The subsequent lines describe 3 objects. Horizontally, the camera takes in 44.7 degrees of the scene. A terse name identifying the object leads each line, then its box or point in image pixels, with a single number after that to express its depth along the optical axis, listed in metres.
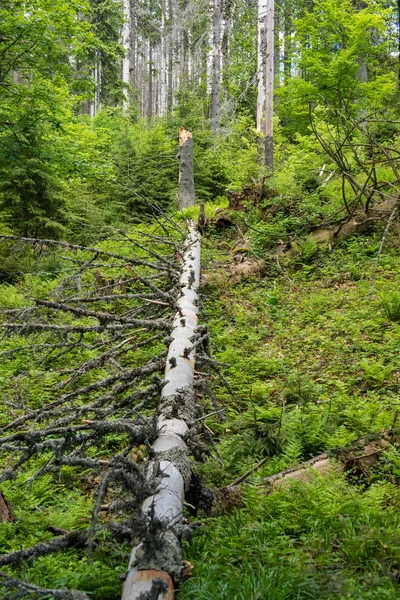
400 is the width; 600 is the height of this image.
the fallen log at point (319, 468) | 3.38
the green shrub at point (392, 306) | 6.96
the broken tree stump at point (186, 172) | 12.56
